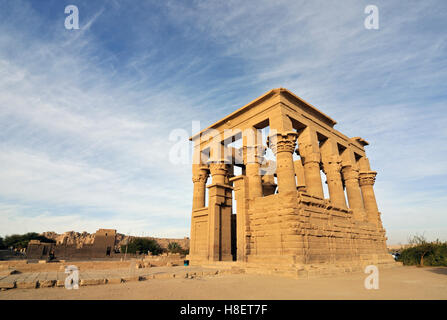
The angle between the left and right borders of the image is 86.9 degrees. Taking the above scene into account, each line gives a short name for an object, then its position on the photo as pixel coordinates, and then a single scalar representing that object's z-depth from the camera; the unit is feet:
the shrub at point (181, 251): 143.28
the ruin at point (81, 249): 99.09
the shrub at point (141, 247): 169.89
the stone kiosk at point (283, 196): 39.88
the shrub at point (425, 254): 56.18
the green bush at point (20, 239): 185.02
